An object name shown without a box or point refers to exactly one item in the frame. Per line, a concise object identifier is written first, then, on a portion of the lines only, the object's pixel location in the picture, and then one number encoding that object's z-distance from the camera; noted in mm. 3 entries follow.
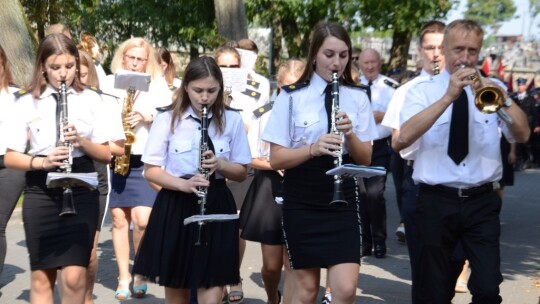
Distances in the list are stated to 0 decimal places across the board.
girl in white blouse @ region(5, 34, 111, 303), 10361
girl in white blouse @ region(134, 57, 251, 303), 10334
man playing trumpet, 9976
